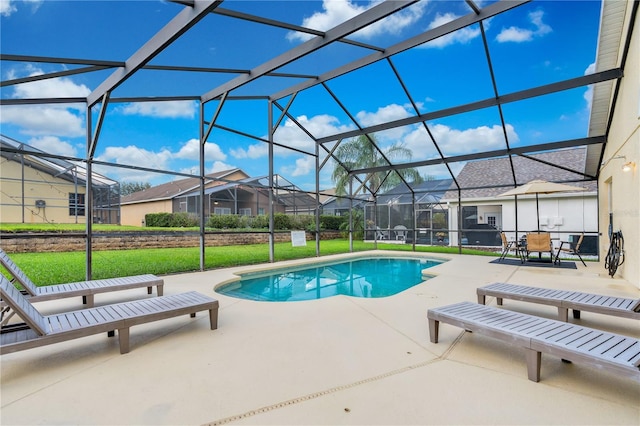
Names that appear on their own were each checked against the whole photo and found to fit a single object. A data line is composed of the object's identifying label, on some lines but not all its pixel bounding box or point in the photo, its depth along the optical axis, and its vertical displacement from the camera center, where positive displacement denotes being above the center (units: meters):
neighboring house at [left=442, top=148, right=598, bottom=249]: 11.55 +0.37
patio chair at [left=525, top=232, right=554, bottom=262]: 8.41 -0.87
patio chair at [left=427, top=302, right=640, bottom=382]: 1.99 -0.97
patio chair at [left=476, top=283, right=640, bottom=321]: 3.16 -1.03
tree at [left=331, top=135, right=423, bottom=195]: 15.07 +2.78
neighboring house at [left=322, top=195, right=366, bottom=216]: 16.56 +0.44
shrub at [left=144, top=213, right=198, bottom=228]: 12.74 -0.12
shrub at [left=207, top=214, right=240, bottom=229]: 12.39 -0.20
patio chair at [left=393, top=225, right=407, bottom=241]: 15.13 -0.98
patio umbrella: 8.36 +0.64
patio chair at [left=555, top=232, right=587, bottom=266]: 8.32 -1.11
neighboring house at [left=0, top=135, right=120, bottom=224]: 8.20 +0.81
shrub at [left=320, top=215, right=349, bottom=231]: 16.62 -0.36
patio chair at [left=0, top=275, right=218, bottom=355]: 2.30 -0.91
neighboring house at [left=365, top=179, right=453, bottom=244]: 14.25 +0.13
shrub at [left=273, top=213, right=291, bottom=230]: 14.51 -0.27
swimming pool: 6.34 -1.67
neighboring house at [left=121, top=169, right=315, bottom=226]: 13.30 +0.76
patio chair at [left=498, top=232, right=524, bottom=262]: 9.20 -1.05
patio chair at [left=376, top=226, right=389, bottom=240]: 15.58 -1.08
